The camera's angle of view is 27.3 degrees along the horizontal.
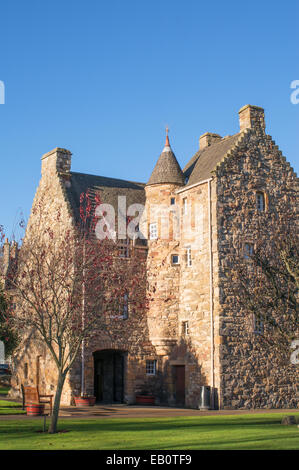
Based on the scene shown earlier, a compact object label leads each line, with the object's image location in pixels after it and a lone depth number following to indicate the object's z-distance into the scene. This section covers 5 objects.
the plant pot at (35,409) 24.94
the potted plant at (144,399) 33.38
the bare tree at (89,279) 20.17
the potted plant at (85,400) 31.27
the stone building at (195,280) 31.17
